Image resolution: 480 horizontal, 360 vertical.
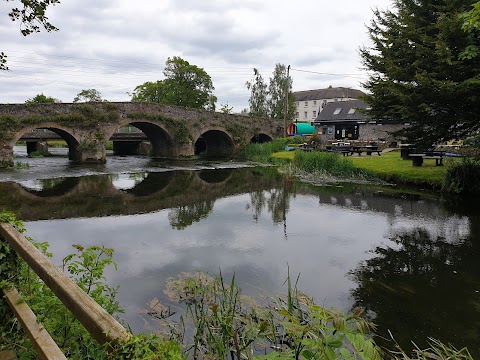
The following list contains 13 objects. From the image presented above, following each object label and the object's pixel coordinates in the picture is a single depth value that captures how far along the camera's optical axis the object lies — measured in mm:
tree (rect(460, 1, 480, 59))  6268
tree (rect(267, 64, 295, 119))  53656
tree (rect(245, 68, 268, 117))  54469
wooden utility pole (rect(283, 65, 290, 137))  37506
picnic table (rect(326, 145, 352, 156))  24453
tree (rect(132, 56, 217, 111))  49250
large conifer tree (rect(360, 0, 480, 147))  10172
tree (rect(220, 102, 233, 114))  58600
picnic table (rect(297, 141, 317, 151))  27825
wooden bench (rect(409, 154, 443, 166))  17578
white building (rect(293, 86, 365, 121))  74000
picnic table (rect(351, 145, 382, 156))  23455
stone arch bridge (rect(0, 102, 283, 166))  22859
